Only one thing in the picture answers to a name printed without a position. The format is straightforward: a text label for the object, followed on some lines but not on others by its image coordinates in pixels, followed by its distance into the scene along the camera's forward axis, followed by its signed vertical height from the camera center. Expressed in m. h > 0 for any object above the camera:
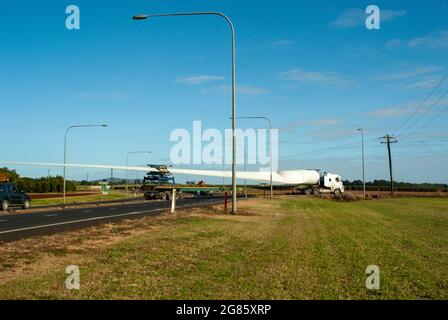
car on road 35.22 -0.60
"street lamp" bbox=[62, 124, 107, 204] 49.85 +4.85
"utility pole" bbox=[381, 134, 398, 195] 85.27 +6.88
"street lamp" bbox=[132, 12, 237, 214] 28.72 +4.23
